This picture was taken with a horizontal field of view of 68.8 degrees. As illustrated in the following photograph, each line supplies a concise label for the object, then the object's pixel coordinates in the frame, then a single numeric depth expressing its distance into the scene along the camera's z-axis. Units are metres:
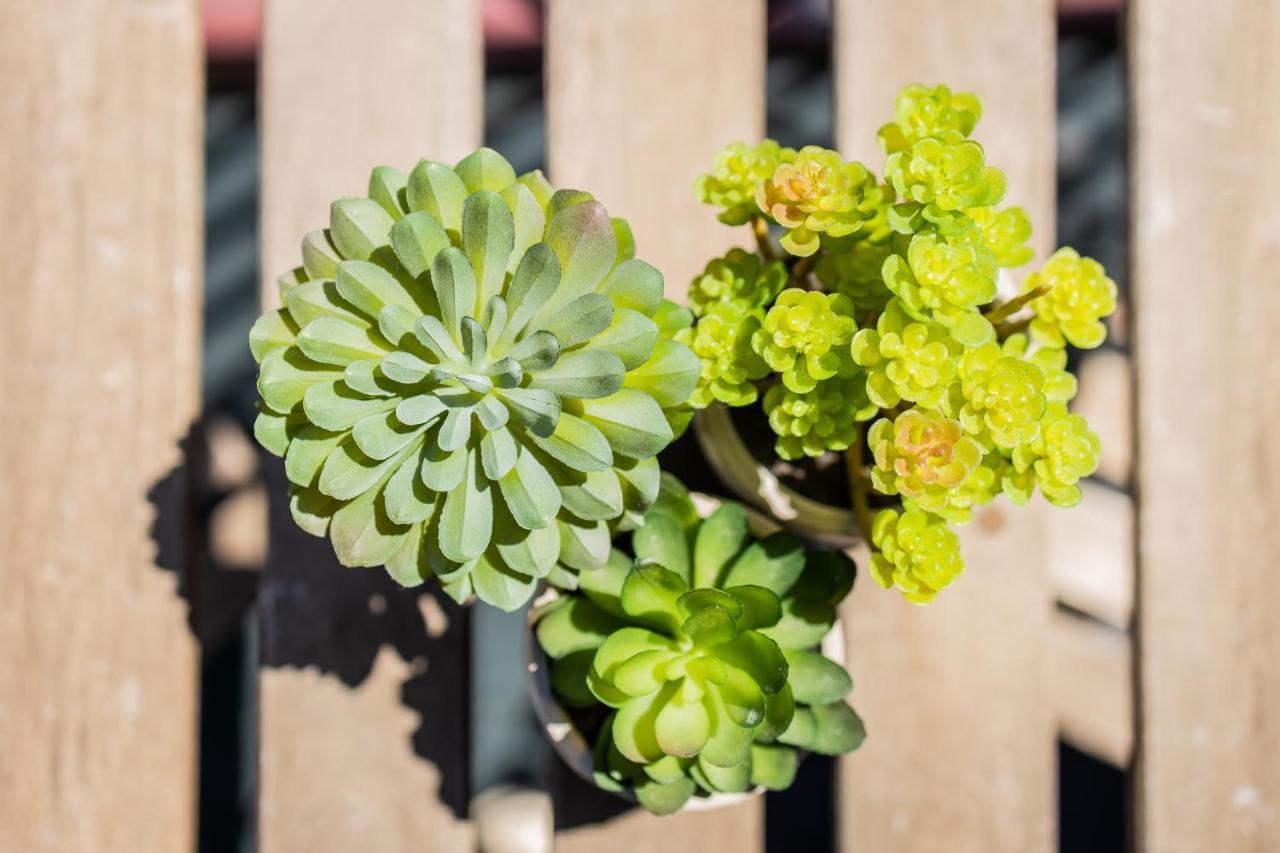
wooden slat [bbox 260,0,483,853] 0.68
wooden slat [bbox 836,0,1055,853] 0.70
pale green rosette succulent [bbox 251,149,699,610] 0.45
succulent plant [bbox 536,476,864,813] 0.48
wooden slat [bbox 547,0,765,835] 0.71
